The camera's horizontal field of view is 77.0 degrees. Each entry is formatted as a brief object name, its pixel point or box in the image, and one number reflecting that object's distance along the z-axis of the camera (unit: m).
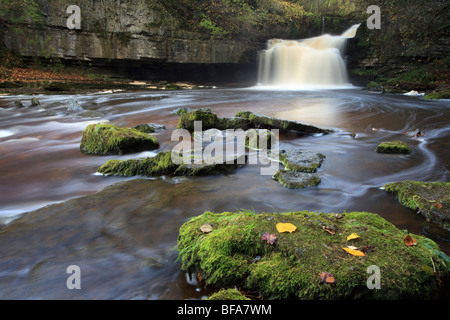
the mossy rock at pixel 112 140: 5.41
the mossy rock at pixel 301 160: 4.41
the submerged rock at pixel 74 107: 10.66
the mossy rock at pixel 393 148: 5.25
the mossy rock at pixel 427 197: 2.77
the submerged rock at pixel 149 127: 7.05
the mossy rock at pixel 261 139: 5.64
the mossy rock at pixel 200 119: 6.82
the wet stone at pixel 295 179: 3.83
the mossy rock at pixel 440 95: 13.04
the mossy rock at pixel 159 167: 4.29
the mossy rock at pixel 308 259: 1.71
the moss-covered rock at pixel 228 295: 1.66
